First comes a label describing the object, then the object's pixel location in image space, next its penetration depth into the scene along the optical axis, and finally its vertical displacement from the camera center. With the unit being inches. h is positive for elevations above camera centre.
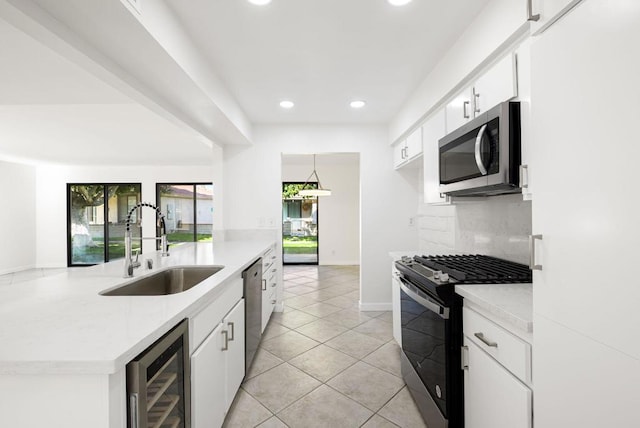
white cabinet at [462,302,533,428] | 42.7 -24.9
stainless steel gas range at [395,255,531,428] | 58.7 -23.6
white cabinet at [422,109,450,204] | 95.1 +18.2
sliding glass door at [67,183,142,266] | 314.5 -2.2
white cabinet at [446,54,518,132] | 60.2 +26.2
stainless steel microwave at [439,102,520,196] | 55.5 +11.8
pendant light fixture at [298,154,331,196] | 240.7 +16.4
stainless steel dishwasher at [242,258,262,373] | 90.1 -29.4
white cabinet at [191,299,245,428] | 54.2 -31.8
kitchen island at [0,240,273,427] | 31.3 -14.0
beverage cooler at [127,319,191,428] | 34.8 -21.7
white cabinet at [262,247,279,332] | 123.3 -29.7
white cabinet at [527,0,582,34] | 35.3 +23.8
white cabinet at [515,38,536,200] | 53.8 +17.6
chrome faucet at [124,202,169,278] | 71.3 -10.2
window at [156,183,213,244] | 315.9 +6.0
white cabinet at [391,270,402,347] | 105.3 -33.4
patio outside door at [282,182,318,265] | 310.2 -15.3
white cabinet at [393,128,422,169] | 118.2 +26.4
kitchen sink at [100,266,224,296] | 81.3 -17.2
